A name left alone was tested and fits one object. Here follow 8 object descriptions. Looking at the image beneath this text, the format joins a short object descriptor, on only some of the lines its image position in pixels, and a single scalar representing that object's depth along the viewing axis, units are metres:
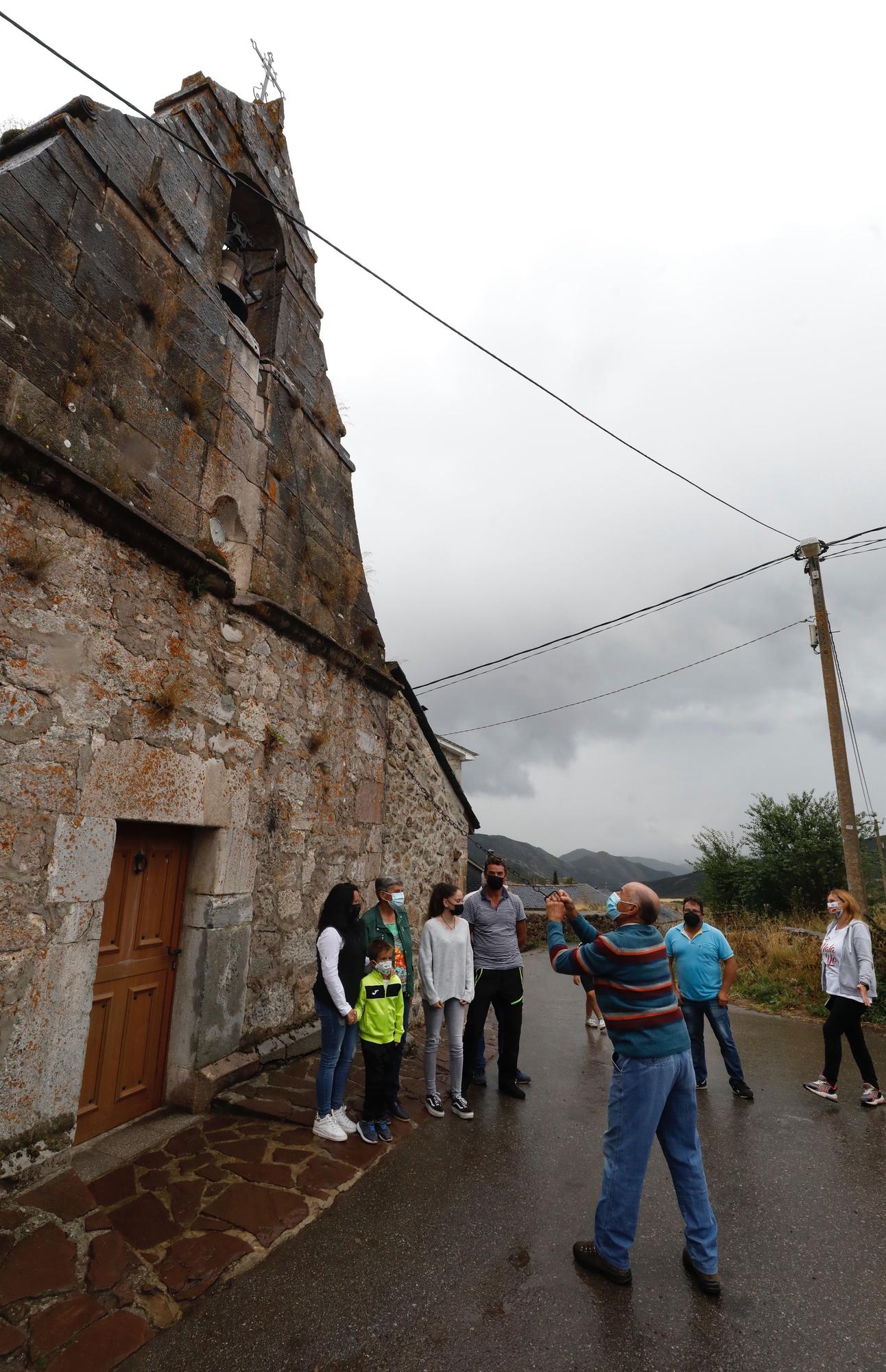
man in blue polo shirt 5.58
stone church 3.49
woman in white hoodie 5.28
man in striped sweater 2.94
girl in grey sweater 4.94
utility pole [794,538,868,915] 9.98
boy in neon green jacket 4.34
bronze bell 5.65
